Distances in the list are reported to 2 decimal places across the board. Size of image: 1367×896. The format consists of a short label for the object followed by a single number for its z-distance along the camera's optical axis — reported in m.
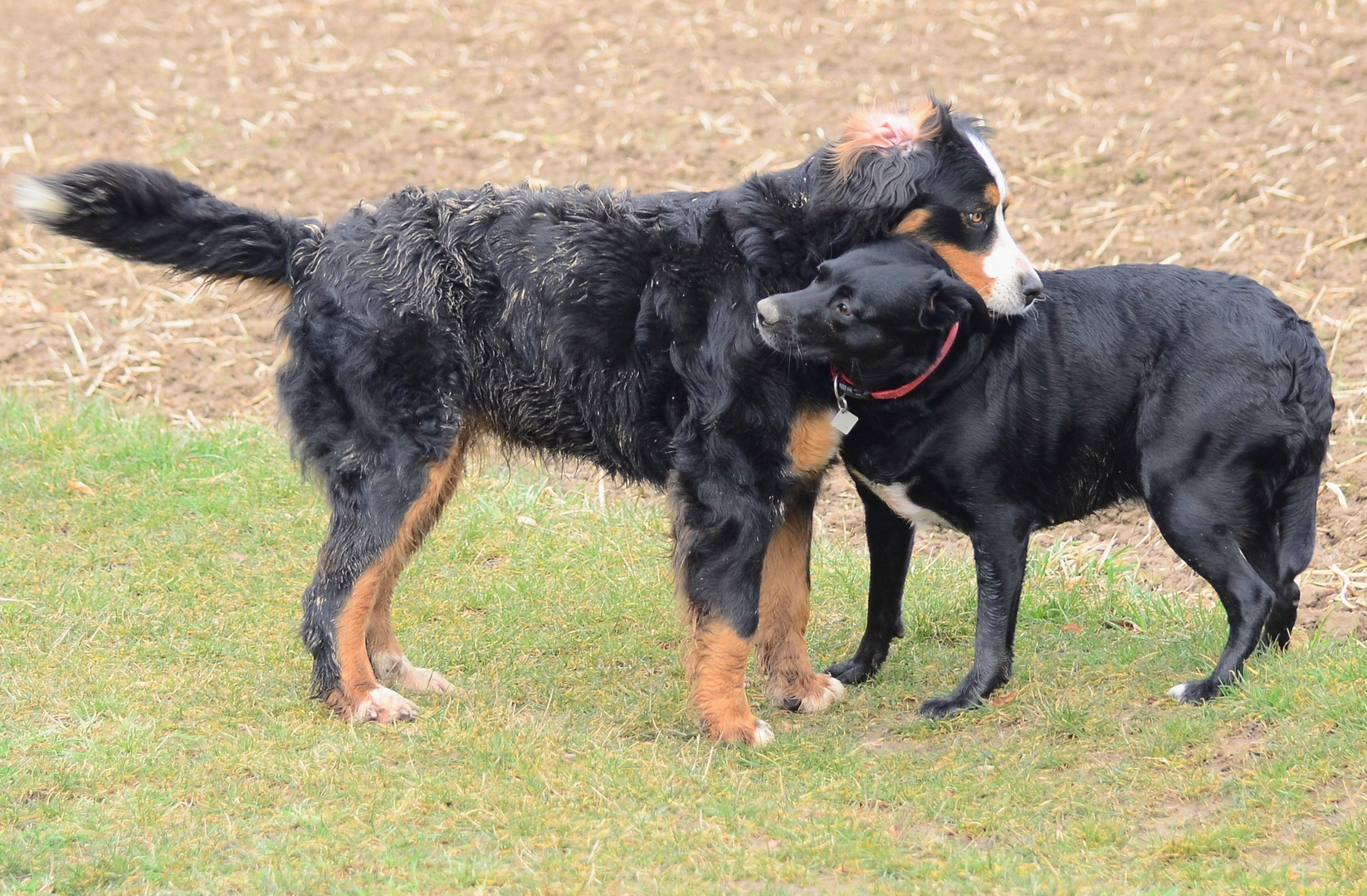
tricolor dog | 9.97
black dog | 9.88
